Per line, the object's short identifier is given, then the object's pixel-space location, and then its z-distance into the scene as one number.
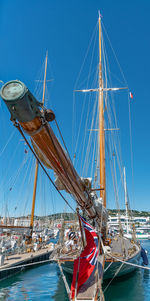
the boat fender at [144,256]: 18.81
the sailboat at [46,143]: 3.78
